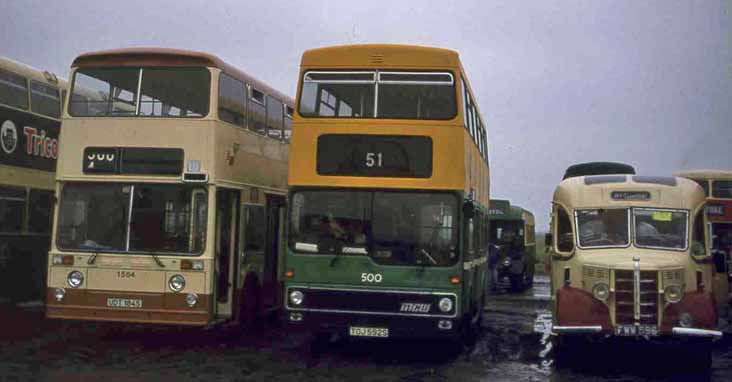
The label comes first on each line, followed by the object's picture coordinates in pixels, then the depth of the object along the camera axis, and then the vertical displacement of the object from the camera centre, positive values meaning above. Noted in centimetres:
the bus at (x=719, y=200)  2711 +214
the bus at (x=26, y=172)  1664 +150
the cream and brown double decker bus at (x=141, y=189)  1358 +98
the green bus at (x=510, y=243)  3294 +81
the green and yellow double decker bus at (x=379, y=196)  1302 +94
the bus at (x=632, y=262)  1302 +10
